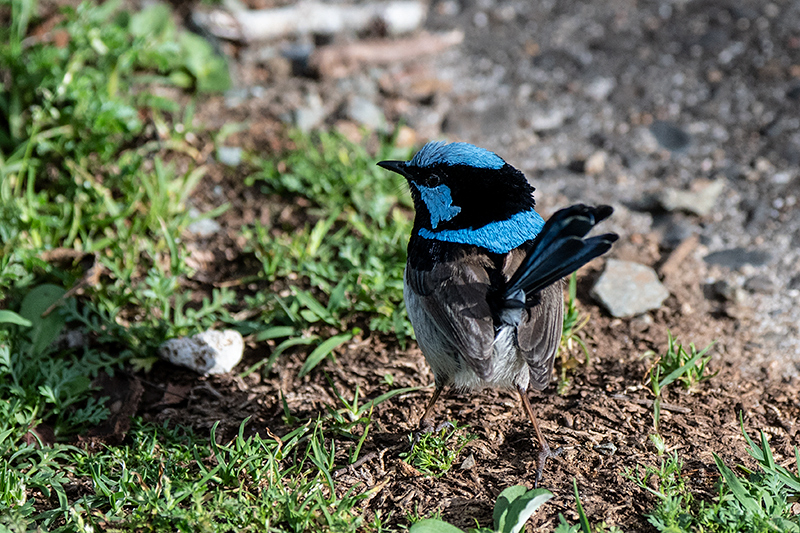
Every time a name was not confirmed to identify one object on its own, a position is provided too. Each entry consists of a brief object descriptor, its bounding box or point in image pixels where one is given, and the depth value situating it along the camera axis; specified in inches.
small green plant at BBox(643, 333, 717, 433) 279.0
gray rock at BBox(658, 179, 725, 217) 390.9
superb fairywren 232.1
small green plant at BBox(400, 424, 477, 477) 254.5
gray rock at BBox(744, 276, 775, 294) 342.0
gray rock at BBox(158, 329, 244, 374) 309.4
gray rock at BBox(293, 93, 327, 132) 451.5
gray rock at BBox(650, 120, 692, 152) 437.1
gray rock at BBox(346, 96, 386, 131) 456.7
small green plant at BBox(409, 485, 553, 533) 214.2
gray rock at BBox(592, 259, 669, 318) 331.3
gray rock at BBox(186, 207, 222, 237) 384.8
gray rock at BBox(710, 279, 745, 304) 336.2
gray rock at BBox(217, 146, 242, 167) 421.7
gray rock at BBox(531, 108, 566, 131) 461.1
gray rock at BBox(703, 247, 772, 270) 358.6
